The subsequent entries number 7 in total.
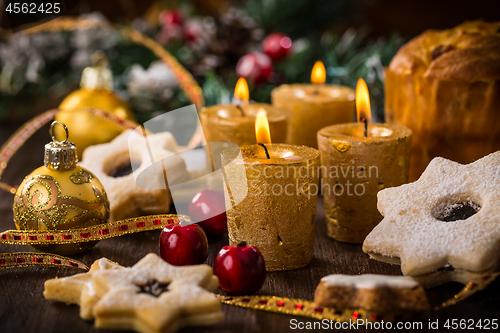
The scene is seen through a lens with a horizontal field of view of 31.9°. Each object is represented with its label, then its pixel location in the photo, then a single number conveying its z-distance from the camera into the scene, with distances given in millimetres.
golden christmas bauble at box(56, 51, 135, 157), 546
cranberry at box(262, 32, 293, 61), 630
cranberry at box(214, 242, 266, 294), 384
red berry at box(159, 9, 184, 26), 671
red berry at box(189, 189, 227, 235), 451
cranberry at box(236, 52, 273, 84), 604
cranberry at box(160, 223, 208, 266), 409
